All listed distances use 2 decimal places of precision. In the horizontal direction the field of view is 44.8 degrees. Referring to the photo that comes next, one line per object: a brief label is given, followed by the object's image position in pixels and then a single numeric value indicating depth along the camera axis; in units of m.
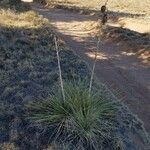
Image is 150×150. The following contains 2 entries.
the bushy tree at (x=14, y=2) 7.59
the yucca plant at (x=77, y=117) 2.48
